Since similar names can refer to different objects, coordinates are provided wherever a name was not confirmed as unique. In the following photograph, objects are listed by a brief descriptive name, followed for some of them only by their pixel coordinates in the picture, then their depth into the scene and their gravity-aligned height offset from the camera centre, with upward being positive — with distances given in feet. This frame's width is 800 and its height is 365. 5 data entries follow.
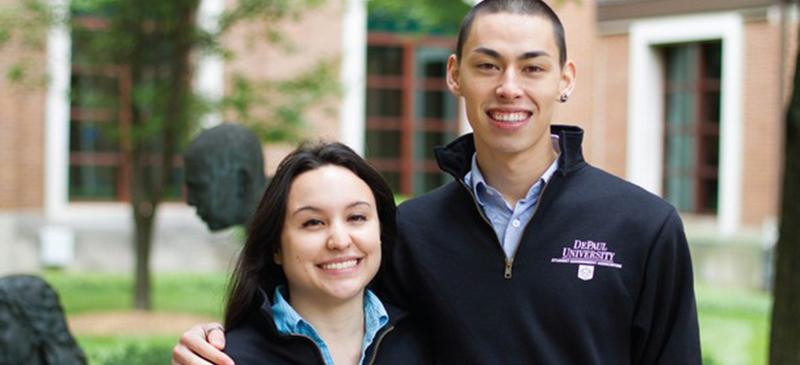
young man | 8.63 -0.76
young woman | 8.50 -0.95
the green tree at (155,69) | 37.83 +2.09
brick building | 53.06 +1.09
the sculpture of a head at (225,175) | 18.07 -0.57
